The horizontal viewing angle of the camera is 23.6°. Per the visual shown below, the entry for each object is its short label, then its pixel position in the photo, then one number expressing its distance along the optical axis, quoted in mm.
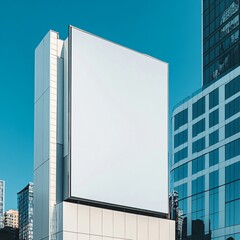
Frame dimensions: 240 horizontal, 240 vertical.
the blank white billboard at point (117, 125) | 25125
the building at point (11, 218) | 159750
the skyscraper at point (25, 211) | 130875
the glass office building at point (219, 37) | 81125
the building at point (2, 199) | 149750
